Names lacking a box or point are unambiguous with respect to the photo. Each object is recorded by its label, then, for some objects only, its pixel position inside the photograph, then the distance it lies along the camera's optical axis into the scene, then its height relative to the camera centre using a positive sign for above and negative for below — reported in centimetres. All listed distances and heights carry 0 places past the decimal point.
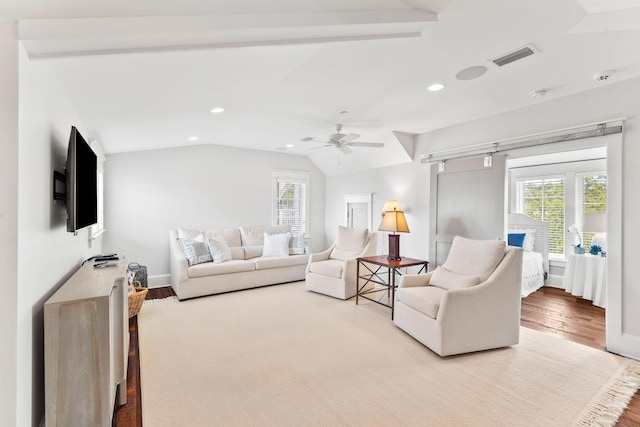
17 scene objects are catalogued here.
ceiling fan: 420 +93
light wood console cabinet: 163 -81
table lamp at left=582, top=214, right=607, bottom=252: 394 -17
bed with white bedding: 495 -72
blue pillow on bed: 563 -53
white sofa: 455 -91
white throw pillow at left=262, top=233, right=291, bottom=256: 557 -65
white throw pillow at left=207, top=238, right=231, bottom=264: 493 -67
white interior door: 612 -12
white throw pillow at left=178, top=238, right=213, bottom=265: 477 -66
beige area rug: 201 -132
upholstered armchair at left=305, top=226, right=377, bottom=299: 455 -84
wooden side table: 405 -109
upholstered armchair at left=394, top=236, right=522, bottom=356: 279 -89
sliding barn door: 387 +10
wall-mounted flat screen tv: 202 +18
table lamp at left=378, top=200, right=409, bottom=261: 454 -20
